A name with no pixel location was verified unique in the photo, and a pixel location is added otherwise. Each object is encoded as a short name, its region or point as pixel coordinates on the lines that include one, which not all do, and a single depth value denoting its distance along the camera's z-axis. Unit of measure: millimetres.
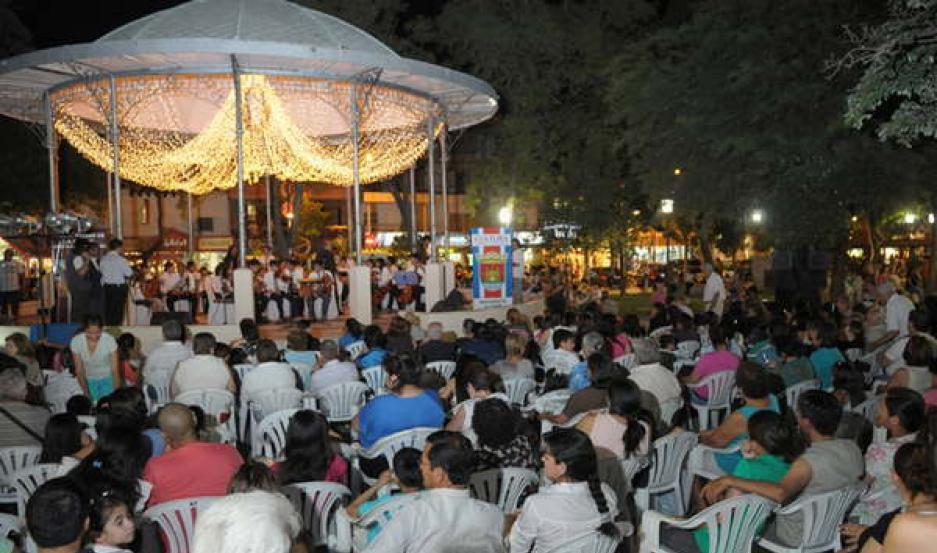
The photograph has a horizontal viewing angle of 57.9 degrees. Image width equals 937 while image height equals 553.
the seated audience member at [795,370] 8391
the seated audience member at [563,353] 8954
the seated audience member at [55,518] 3260
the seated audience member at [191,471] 4773
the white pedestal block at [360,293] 15328
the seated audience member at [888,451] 4828
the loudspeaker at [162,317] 15561
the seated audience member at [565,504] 3971
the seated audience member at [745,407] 6121
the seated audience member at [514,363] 8391
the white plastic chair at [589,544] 3967
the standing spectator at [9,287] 17609
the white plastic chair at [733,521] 4391
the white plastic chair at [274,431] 6695
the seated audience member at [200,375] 8008
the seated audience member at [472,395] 6070
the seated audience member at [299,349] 9703
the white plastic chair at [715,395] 8641
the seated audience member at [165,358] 9031
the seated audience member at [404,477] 4371
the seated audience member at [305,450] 4914
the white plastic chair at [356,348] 10539
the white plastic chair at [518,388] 8241
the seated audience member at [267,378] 7773
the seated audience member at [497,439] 5168
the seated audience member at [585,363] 7875
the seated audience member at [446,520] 3768
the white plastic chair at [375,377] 8961
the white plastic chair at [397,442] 5906
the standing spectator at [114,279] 14453
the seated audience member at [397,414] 6160
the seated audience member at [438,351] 9633
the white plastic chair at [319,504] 4707
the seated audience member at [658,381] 7367
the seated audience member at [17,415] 6008
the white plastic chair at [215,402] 7719
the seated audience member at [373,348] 9188
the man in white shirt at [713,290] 15016
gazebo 13539
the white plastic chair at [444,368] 9438
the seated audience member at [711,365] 8688
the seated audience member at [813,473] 4738
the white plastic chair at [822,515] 4586
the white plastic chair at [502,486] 5082
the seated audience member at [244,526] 3021
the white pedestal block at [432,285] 17312
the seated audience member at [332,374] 8234
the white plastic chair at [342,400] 8133
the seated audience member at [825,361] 8992
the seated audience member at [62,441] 5383
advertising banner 17203
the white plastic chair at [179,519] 4484
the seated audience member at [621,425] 5449
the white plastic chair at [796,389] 8258
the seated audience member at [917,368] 7395
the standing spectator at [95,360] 8969
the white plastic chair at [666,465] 6004
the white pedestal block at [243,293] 14164
